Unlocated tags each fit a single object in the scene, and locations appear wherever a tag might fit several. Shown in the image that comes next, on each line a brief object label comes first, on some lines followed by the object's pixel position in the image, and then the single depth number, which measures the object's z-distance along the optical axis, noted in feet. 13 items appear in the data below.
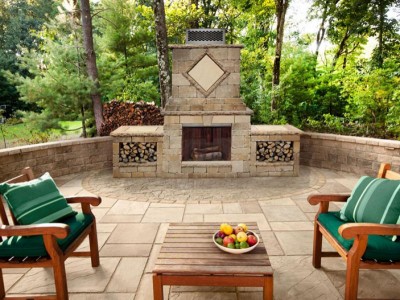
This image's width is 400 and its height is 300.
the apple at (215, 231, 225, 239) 8.27
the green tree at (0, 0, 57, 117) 48.42
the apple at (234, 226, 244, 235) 8.31
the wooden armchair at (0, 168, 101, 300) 7.55
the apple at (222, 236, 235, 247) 7.87
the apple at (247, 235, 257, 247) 7.93
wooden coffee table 7.15
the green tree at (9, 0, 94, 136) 22.80
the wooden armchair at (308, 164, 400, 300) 7.43
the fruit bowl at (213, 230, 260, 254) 7.70
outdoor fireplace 19.94
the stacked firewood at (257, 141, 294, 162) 20.71
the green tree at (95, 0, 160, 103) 31.50
